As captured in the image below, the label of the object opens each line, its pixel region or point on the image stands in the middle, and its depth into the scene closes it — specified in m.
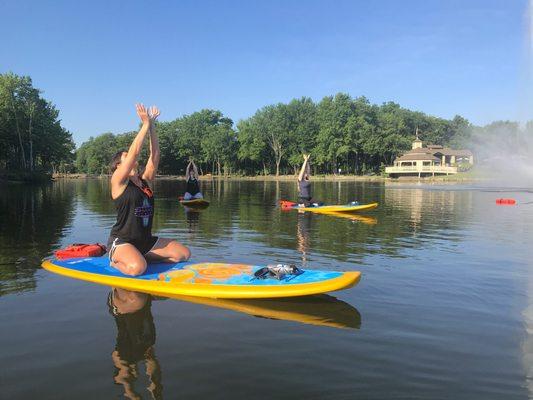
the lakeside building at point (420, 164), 91.44
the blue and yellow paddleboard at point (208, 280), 6.89
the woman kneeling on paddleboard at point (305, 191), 22.84
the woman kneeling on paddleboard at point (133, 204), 7.40
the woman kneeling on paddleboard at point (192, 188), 25.75
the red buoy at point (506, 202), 27.67
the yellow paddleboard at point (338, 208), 21.52
